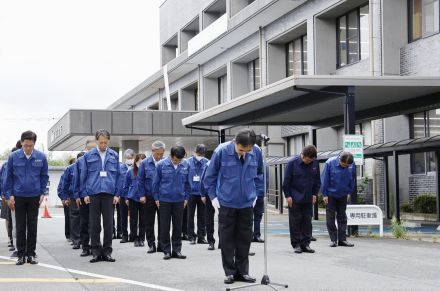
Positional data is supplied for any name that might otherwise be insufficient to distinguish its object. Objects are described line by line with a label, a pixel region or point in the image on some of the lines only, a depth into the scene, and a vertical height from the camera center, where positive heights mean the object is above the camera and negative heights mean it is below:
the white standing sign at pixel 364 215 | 15.88 -0.60
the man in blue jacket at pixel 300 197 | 12.78 -0.15
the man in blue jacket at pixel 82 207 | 12.28 -0.33
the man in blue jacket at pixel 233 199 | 9.05 -0.13
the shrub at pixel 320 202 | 28.81 -0.55
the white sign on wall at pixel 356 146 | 15.75 +0.94
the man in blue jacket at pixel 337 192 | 13.94 -0.07
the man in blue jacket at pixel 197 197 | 14.32 -0.16
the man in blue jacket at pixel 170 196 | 11.92 -0.11
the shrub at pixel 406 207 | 24.10 -0.65
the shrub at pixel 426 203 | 23.12 -0.50
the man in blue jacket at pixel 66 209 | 15.03 -0.43
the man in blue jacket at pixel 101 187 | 11.57 +0.05
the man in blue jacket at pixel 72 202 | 14.66 -0.25
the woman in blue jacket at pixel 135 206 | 14.44 -0.34
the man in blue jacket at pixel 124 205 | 15.26 -0.35
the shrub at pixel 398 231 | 16.19 -0.97
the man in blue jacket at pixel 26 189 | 11.27 +0.02
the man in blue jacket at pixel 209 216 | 13.67 -0.53
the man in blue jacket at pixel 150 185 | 12.69 +0.08
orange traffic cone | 29.84 -1.04
